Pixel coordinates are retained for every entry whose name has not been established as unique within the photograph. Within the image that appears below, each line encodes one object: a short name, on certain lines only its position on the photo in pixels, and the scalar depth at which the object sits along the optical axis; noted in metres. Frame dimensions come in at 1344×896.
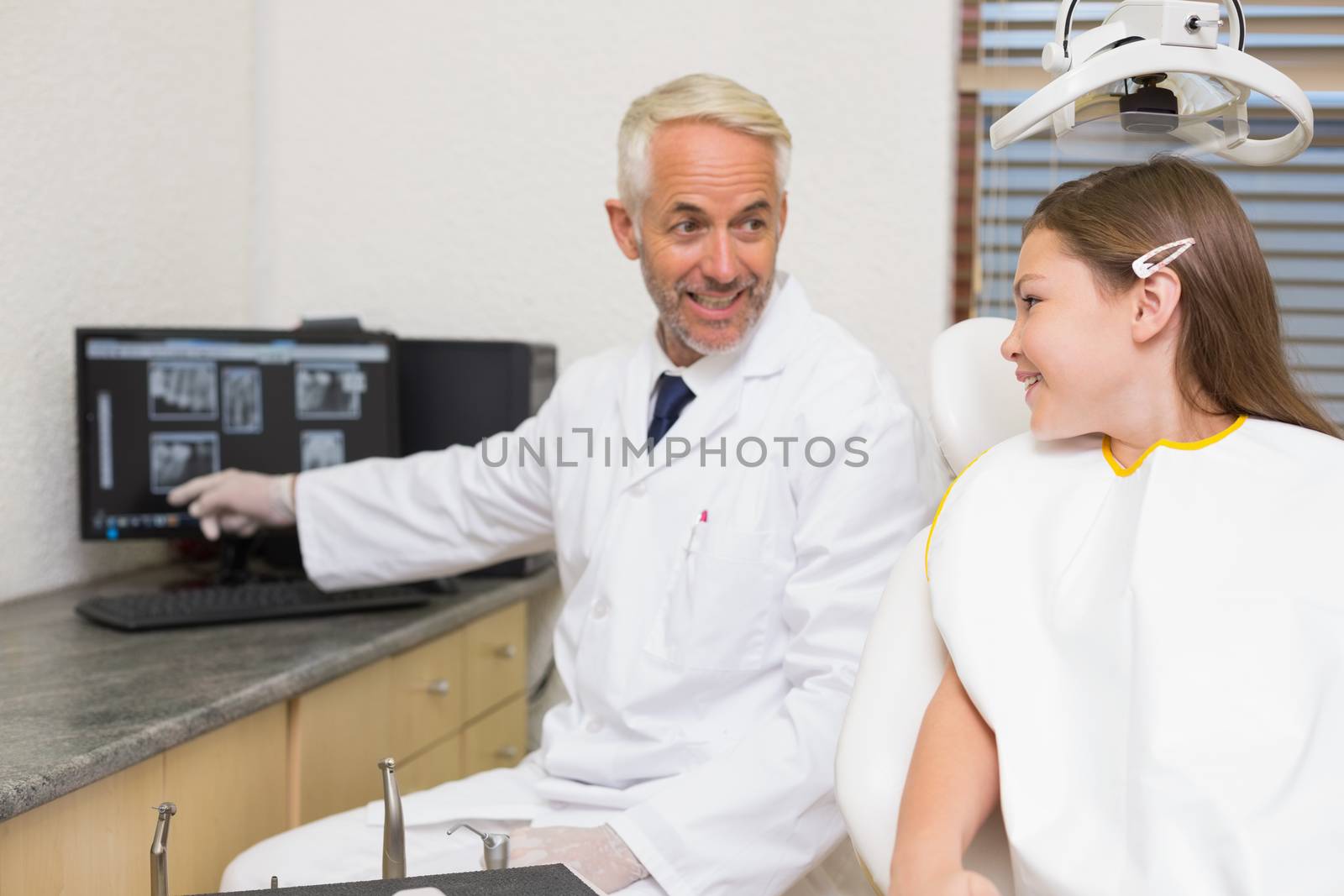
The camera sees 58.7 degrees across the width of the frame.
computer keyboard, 1.78
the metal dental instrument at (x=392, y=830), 1.14
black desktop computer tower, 2.21
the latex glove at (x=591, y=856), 1.36
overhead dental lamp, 1.10
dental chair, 1.03
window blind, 2.26
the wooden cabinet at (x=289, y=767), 1.29
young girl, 0.89
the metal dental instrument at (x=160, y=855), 1.02
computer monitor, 1.97
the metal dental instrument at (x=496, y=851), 1.12
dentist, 1.39
